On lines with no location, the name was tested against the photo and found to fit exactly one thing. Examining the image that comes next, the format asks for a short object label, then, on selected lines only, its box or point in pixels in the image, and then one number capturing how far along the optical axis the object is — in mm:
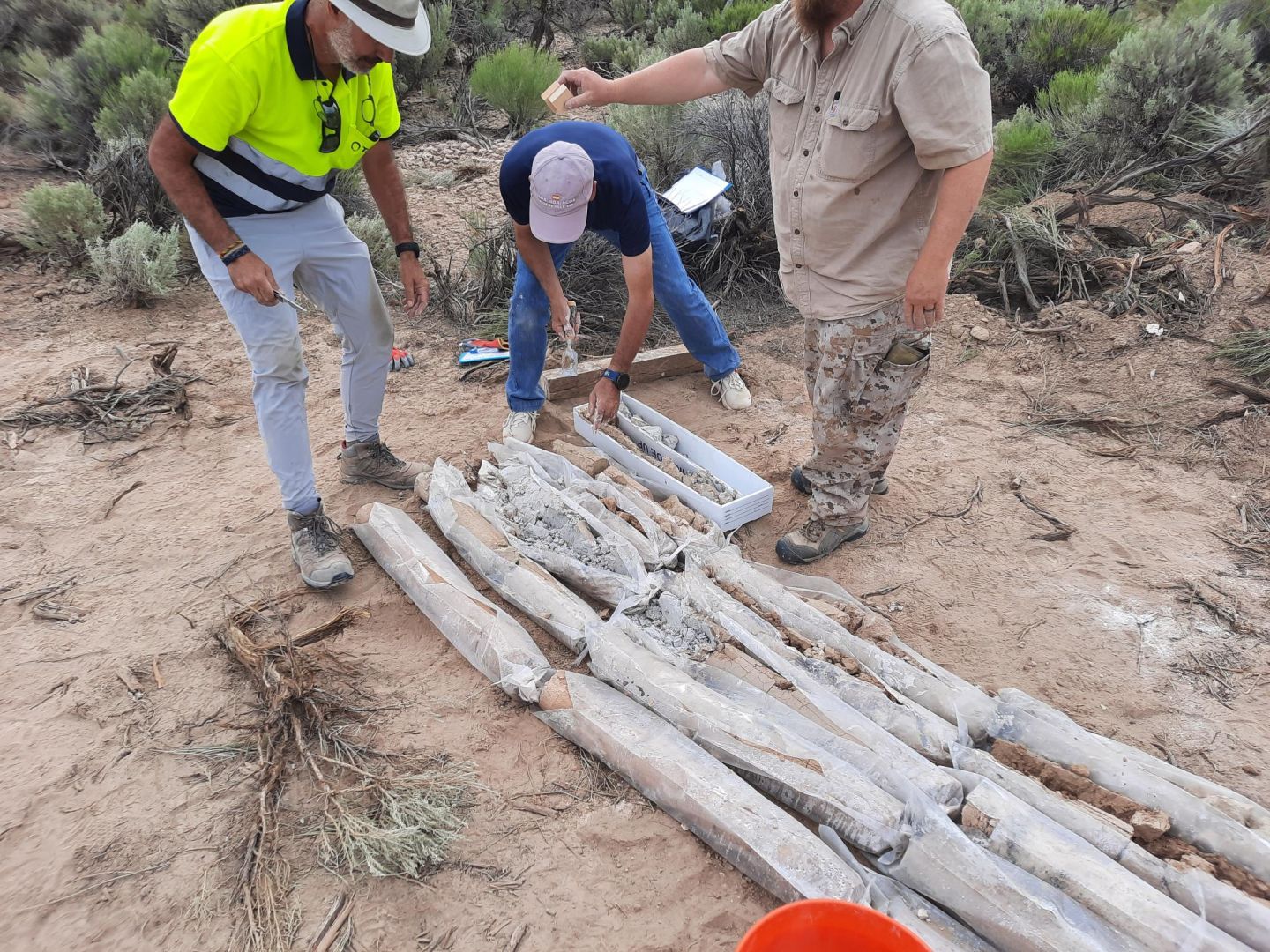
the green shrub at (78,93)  6828
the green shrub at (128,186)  5781
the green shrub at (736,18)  8672
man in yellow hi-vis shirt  2514
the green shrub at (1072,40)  7676
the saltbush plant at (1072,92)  6507
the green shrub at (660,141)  6098
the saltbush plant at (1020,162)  5969
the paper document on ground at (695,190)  5094
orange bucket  1457
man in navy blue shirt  3018
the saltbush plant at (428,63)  8406
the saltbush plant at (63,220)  5355
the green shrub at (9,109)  7070
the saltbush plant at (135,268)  4984
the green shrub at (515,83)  7633
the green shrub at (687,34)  8875
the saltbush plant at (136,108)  6379
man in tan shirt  2285
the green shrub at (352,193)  6219
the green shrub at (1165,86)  5930
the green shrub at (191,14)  8133
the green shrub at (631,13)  10406
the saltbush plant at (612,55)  8852
